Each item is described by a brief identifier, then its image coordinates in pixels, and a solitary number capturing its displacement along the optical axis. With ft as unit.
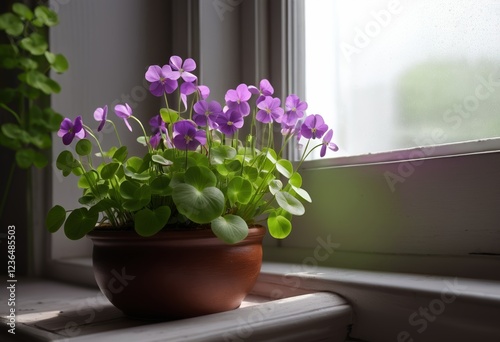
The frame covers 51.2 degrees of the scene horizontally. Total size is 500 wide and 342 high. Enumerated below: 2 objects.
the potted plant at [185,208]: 2.24
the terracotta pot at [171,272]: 2.25
